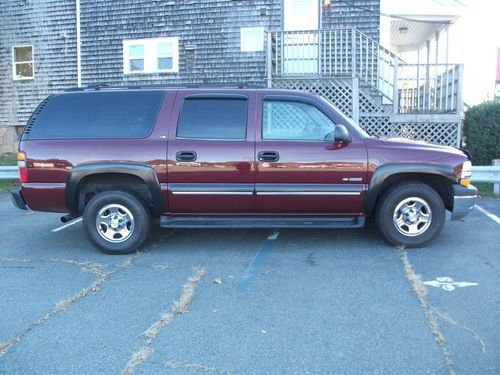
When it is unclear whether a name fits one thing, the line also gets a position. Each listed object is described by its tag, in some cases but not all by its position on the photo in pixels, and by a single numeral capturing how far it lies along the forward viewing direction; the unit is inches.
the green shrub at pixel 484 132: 422.6
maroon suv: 221.8
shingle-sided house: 467.8
